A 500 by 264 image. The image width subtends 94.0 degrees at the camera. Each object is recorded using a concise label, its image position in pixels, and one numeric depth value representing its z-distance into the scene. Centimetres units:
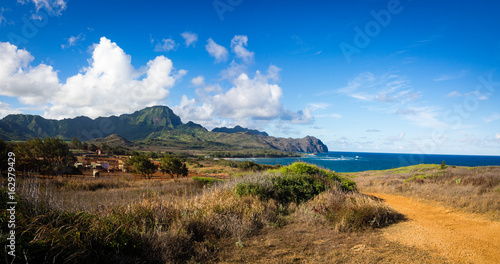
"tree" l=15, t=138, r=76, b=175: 2364
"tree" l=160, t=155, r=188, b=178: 3319
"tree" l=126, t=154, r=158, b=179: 3008
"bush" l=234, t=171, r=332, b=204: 1015
